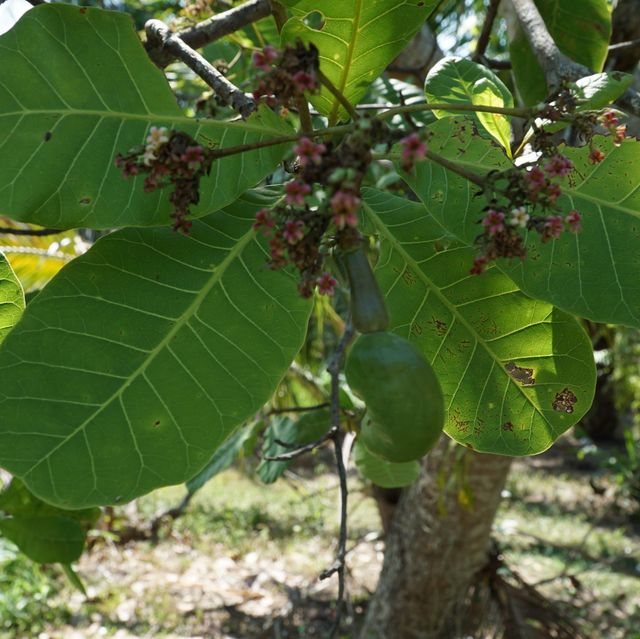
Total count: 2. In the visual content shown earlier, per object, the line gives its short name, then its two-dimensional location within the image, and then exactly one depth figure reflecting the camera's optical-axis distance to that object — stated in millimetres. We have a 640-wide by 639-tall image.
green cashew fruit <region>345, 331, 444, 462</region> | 302
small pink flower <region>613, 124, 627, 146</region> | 356
